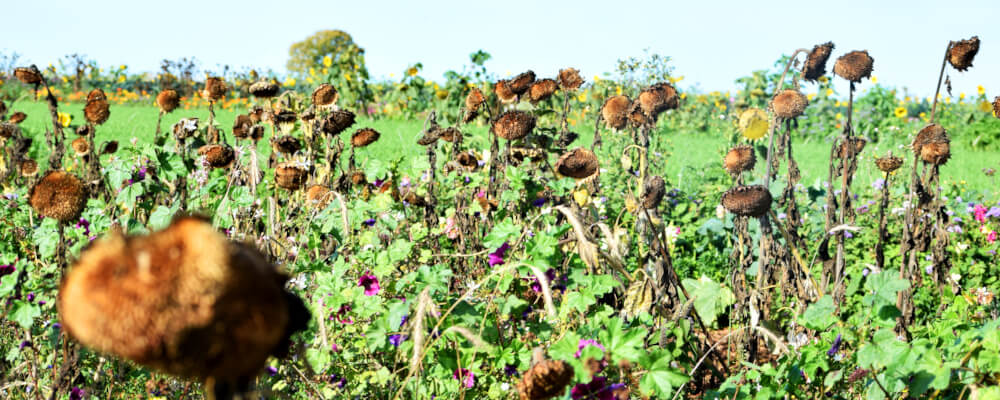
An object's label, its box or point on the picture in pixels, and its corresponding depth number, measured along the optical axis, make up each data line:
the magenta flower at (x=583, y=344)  5.86
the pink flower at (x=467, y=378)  6.08
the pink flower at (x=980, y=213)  8.27
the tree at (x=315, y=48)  51.93
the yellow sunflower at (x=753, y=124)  7.44
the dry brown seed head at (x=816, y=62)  6.92
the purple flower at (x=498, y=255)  6.39
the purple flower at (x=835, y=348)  6.23
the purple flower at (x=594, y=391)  5.78
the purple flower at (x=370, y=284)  6.28
